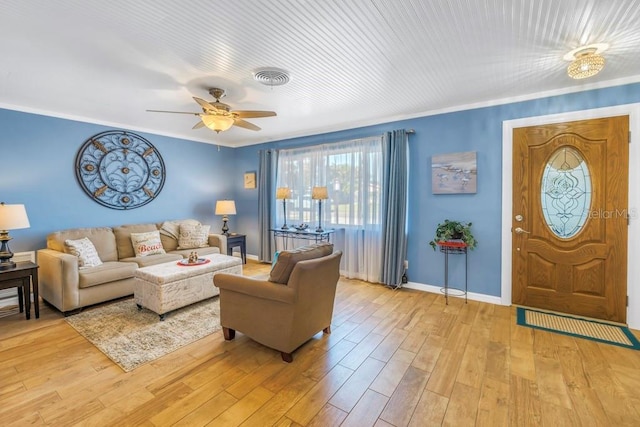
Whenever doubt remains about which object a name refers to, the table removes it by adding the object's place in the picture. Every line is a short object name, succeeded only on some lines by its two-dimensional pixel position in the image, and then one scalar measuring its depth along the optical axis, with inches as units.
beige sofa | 125.3
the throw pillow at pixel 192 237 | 189.6
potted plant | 139.6
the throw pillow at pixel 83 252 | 136.4
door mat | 103.7
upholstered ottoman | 120.1
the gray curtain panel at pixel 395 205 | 160.4
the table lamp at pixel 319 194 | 180.7
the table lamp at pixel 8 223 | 119.4
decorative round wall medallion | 167.3
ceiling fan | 113.3
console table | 182.7
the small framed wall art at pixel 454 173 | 144.2
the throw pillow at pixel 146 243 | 167.2
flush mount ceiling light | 88.5
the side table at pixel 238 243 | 213.6
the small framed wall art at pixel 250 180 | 235.6
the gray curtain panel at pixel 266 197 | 220.2
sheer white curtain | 174.1
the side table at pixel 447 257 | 141.6
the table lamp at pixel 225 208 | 216.8
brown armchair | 89.0
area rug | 96.3
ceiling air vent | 105.4
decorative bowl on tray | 138.6
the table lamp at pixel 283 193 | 198.5
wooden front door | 116.2
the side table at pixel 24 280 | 117.9
